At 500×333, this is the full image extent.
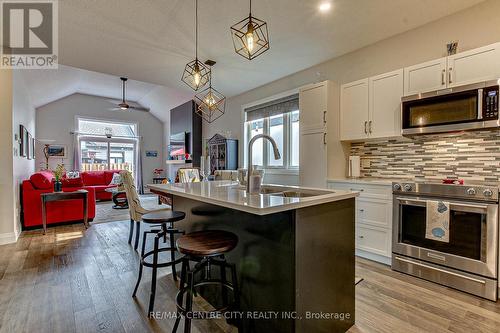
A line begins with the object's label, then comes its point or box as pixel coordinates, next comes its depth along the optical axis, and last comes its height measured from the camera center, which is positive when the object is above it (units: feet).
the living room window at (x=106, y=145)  28.45 +2.23
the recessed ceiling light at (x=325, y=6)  8.06 +5.24
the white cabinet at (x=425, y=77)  8.29 +3.07
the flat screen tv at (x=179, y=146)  23.84 +1.82
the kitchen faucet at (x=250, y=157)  5.77 +0.16
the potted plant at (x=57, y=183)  14.20 -1.16
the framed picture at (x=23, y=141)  14.11 +1.33
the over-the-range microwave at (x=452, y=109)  7.18 +1.77
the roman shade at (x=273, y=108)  13.94 +3.48
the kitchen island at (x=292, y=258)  4.52 -1.95
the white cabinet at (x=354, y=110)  10.39 +2.36
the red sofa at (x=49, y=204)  13.73 -2.46
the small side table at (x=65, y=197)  13.45 -1.97
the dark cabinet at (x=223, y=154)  17.83 +0.74
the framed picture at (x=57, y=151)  25.82 +1.31
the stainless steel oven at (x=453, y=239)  6.86 -2.32
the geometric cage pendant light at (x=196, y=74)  8.38 +3.06
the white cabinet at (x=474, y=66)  7.26 +3.05
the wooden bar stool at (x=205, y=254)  4.76 -1.75
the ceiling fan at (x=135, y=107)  29.81 +7.08
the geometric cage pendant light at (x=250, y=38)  5.98 +3.07
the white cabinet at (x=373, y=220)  9.01 -2.14
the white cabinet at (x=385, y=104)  9.35 +2.36
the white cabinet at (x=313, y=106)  11.01 +2.68
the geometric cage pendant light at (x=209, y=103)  9.71 +2.44
